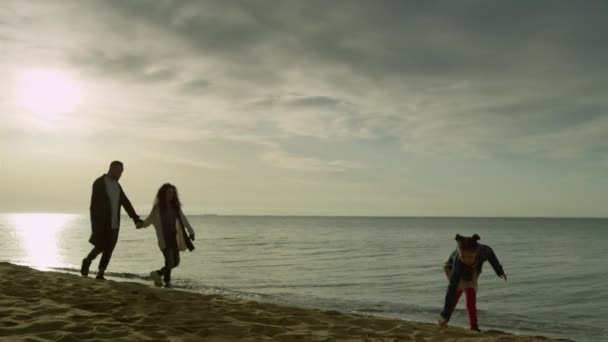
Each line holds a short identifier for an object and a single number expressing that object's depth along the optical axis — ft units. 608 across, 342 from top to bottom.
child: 25.21
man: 33.42
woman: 35.42
